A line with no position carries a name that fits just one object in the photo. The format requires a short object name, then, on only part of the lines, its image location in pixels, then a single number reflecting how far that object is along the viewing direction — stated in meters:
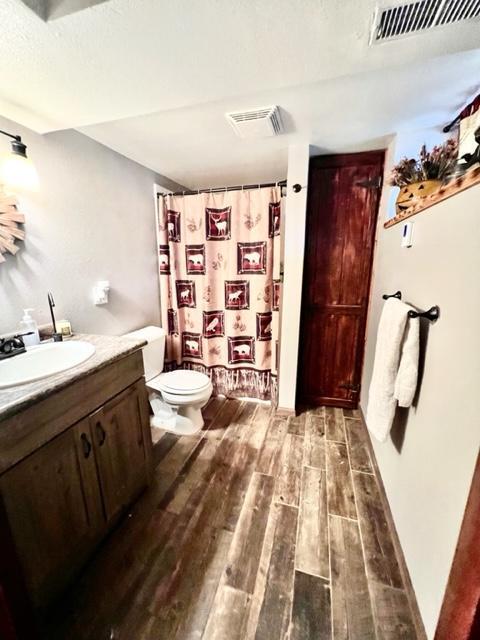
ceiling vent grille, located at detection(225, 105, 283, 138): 1.35
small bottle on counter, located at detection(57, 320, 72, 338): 1.42
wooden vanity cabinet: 0.82
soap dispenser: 1.24
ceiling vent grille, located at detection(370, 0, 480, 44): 0.70
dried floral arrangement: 1.07
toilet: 1.83
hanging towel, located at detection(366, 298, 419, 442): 1.03
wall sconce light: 1.11
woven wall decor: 1.19
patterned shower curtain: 2.04
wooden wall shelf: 0.74
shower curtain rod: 1.95
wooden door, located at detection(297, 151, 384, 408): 1.93
